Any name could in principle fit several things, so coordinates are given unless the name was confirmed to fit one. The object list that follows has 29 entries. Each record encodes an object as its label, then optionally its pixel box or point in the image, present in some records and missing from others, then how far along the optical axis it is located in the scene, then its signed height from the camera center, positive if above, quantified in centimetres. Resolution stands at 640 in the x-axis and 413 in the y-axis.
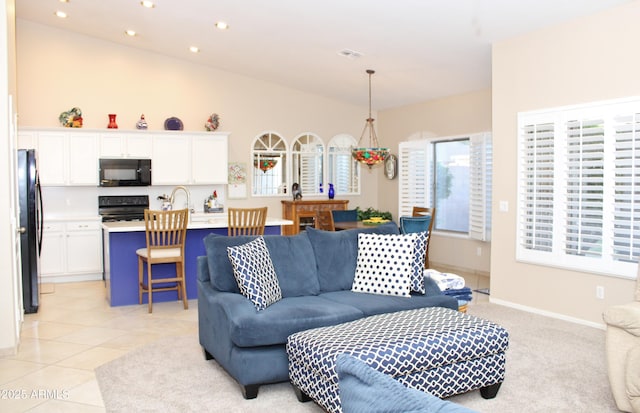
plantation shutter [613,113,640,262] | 464 +3
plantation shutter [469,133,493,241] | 730 +7
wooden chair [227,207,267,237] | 595 -33
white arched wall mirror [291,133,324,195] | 953 +53
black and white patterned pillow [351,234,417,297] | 418 -57
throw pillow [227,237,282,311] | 369 -57
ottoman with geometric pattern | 293 -91
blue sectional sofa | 339 -79
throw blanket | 448 -74
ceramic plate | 838 +107
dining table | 689 -42
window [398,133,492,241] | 735 +18
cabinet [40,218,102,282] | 742 -81
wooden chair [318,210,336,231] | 720 -38
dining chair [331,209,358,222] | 752 -33
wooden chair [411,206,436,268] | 751 -27
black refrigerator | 539 -31
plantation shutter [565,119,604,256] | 494 +6
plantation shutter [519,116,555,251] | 540 +6
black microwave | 787 +31
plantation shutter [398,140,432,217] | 874 +27
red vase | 798 +105
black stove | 810 -21
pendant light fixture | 693 +49
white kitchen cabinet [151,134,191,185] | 820 +50
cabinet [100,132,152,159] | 789 +71
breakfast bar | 596 -76
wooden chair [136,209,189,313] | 561 -58
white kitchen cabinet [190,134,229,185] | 842 +53
